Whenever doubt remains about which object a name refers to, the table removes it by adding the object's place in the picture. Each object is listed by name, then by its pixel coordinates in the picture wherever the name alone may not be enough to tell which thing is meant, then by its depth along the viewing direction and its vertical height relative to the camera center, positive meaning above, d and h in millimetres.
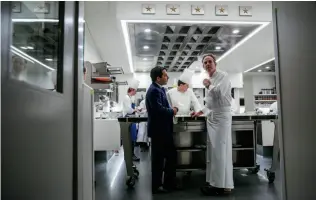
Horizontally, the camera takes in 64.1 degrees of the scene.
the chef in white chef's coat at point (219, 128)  2639 -173
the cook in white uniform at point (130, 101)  5277 +273
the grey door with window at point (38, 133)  592 -58
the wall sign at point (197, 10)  3921 +1588
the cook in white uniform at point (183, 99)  4098 +222
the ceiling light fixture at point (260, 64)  7771 +1557
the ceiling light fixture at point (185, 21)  4160 +1533
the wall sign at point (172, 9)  3871 +1588
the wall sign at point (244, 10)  3930 +1577
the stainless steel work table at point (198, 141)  3137 -403
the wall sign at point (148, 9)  3834 +1585
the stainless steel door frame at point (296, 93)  1134 +89
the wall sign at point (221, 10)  3938 +1587
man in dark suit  2742 -156
